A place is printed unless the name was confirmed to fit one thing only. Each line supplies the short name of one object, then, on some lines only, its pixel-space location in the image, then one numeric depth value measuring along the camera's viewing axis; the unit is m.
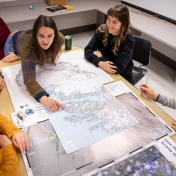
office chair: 1.76
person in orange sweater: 0.76
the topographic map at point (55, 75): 1.13
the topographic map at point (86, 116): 0.90
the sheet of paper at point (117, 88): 1.18
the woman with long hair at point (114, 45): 1.40
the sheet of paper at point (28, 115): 0.97
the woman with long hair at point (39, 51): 1.10
